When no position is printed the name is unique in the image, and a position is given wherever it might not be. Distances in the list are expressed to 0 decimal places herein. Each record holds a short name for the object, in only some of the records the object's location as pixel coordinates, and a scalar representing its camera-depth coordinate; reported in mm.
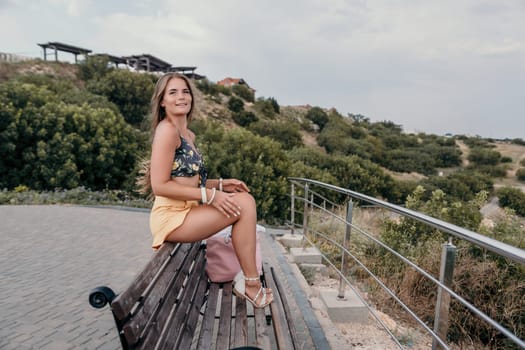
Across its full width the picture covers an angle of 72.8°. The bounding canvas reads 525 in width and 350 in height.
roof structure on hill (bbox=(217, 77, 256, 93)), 65625
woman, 2121
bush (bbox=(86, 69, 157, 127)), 31762
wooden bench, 1288
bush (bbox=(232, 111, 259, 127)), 39625
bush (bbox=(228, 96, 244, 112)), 41656
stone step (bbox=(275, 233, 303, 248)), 5541
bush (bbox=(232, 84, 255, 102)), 47938
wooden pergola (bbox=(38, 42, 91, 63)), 37188
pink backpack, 2564
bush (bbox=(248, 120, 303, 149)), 35719
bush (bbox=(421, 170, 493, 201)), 31581
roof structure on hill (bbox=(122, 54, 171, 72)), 44562
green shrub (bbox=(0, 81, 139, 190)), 13992
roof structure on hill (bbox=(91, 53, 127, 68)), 38891
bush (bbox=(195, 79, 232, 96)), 42531
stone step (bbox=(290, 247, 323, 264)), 4836
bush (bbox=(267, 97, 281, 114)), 48612
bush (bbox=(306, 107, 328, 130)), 51562
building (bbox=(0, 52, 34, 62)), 33616
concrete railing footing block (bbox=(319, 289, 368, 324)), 3281
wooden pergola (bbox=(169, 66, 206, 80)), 44250
